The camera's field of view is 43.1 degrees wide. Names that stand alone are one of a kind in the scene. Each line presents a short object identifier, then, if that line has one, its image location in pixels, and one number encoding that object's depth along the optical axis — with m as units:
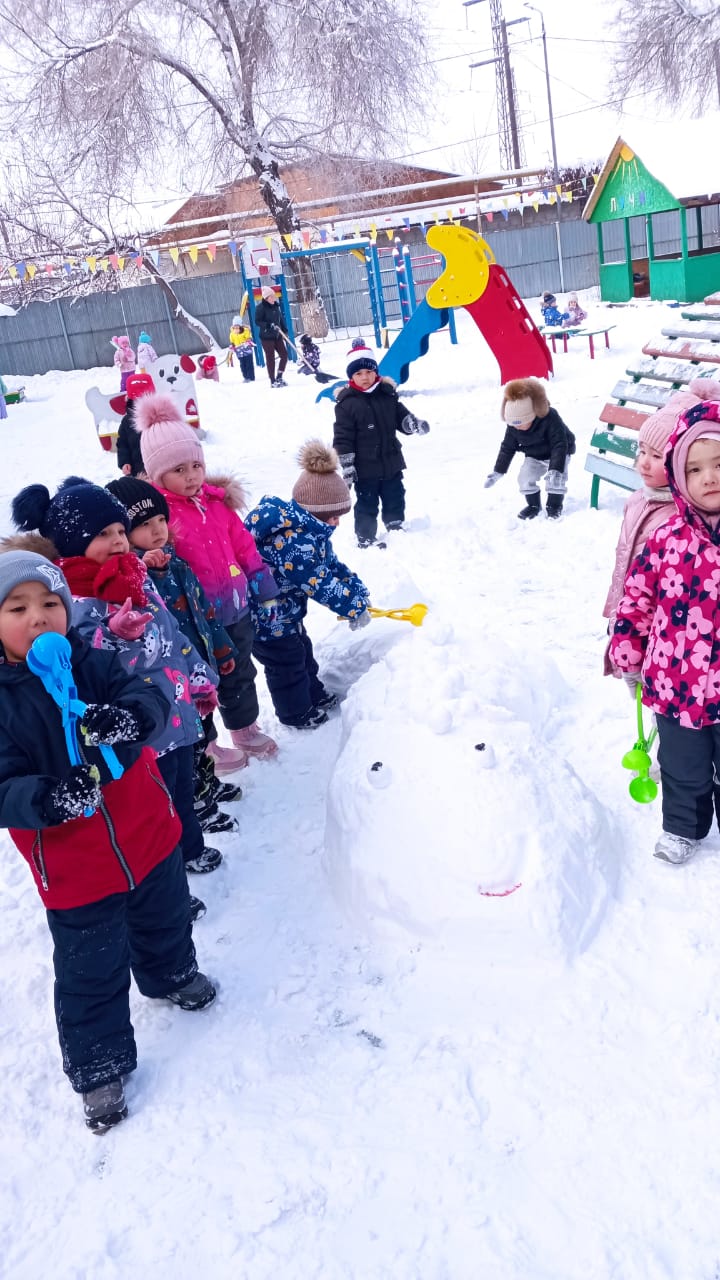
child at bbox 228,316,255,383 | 17.19
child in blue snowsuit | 4.15
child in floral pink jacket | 2.61
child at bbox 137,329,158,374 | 13.25
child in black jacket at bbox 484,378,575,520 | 6.58
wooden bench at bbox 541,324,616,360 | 13.14
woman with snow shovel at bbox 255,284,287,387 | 15.77
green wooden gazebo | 17.50
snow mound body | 2.69
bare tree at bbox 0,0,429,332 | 18.88
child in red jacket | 2.18
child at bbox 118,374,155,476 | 5.49
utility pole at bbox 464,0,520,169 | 33.50
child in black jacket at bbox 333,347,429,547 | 6.69
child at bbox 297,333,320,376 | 16.48
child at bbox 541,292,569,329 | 15.27
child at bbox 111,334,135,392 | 14.50
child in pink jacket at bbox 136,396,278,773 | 3.61
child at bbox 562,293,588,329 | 15.42
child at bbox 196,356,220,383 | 15.27
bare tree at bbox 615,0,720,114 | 25.34
